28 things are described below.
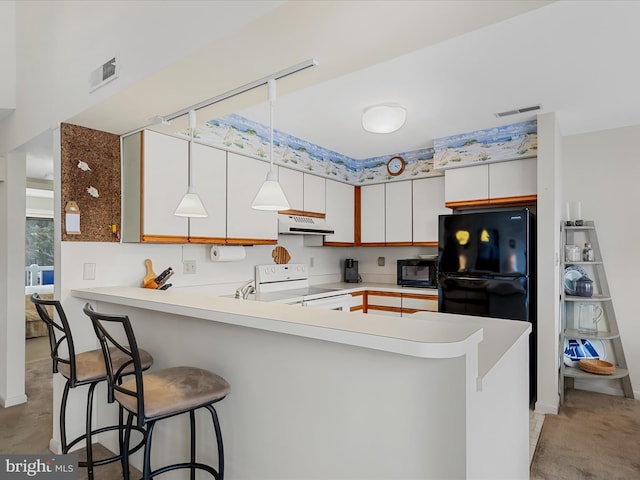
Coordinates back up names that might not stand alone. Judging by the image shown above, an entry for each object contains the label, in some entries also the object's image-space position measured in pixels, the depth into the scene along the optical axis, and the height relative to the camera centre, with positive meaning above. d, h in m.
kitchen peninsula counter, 1.17 -0.54
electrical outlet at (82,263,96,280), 2.44 -0.17
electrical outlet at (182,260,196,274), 3.09 -0.17
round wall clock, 4.26 +0.89
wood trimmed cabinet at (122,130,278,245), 2.52 +0.39
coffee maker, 4.75 -0.34
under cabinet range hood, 3.54 +0.19
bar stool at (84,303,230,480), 1.42 -0.59
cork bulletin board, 2.36 +0.40
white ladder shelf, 3.31 -0.66
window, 5.99 +0.05
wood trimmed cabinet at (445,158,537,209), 3.33 +0.55
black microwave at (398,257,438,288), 4.00 -0.30
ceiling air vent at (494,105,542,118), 2.90 +1.05
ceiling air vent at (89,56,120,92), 1.91 +0.89
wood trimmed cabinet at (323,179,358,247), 4.21 +0.37
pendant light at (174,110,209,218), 2.07 +0.22
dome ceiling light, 2.80 +0.95
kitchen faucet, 3.08 -0.38
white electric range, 3.42 -0.46
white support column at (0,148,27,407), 3.09 -0.29
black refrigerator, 3.04 -0.18
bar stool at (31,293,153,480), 1.82 -0.61
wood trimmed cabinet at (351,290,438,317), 3.80 -0.60
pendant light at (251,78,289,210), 1.85 +0.24
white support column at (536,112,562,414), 2.99 -0.18
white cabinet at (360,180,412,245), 4.25 +0.36
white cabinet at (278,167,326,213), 3.69 +0.56
